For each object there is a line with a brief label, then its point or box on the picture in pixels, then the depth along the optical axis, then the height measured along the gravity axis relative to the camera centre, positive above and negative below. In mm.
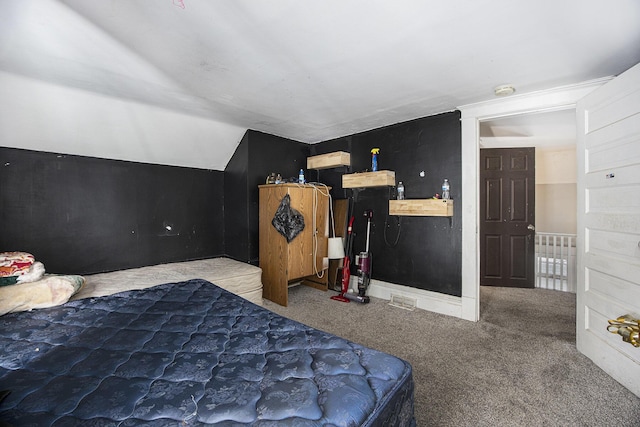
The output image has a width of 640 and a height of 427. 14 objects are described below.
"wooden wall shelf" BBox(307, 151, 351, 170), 3877 +734
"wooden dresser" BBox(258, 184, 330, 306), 3373 -432
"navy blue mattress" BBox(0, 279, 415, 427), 844 -629
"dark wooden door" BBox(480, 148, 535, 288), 4109 -148
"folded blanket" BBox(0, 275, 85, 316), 1770 -560
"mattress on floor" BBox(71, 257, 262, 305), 2637 -713
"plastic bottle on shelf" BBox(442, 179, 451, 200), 3016 +203
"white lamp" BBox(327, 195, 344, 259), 3773 -545
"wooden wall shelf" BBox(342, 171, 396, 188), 3410 +394
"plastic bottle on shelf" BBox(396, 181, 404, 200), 3402 +223
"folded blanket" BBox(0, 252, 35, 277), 2002 -388
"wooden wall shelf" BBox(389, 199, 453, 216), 2971 +15
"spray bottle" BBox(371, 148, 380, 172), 3586 +669
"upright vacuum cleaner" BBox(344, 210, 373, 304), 3506 -867
